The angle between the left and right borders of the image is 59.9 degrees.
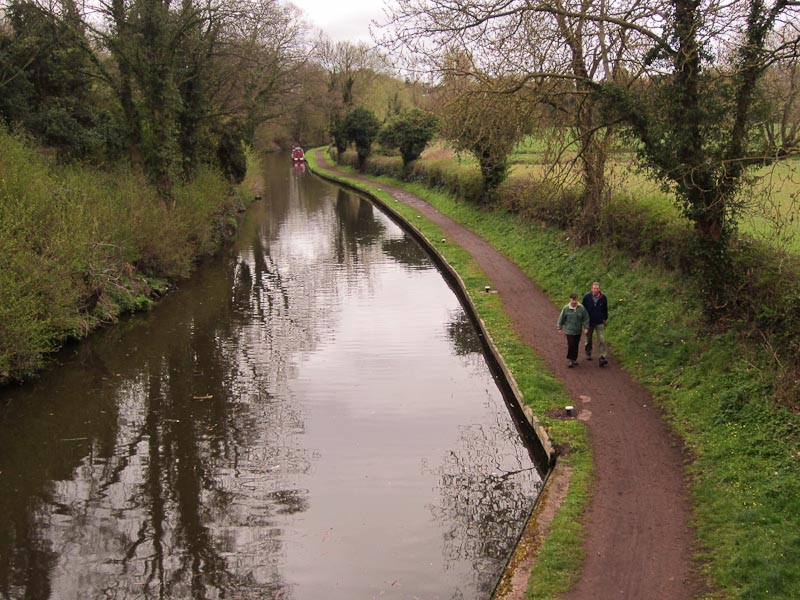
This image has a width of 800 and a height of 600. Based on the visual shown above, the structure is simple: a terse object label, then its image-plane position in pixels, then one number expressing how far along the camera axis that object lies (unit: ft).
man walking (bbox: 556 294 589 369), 43.80
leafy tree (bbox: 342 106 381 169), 185.57
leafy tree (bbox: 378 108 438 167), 155.02
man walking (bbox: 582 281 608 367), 44.35
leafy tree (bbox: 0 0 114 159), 82.99
